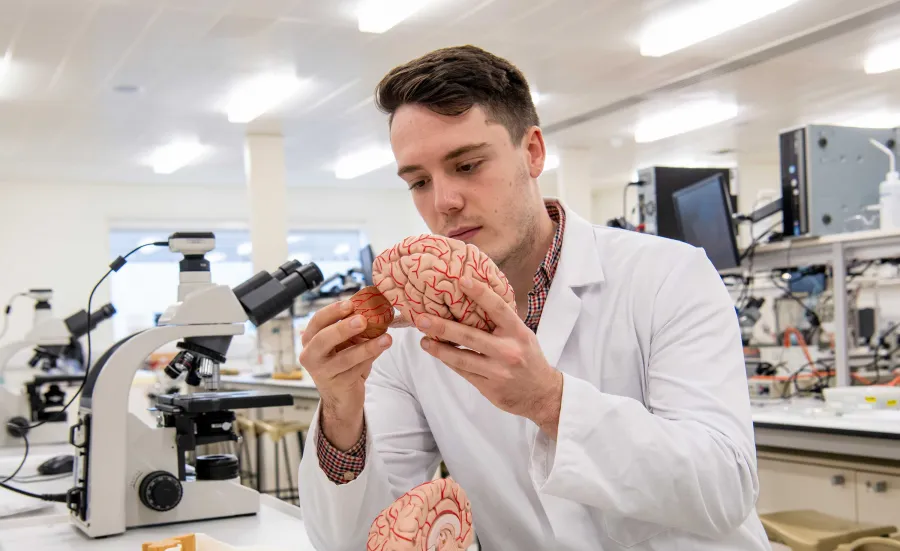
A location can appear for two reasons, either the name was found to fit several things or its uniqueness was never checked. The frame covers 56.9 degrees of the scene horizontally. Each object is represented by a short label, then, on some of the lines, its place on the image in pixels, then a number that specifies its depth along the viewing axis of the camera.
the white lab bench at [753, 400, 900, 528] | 2.27
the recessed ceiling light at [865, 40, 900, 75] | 6.41
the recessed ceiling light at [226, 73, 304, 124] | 6.57
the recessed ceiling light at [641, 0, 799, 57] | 5.36
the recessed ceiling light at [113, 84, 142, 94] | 6.46
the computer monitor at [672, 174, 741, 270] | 3.45
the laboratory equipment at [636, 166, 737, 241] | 4.13
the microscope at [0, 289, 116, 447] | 3.42
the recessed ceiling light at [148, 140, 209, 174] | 8.60
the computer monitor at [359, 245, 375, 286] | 5.63
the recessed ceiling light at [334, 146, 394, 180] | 9.51
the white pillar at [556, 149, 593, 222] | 9.55
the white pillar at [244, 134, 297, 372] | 8.43
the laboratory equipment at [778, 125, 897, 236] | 3.38
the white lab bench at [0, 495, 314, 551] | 1.58
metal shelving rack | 3.10
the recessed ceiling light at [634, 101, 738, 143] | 8.00
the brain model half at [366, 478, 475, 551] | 0.93
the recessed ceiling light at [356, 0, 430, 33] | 5.06
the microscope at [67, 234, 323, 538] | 1.68
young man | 1.00
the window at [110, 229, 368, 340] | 10.36
